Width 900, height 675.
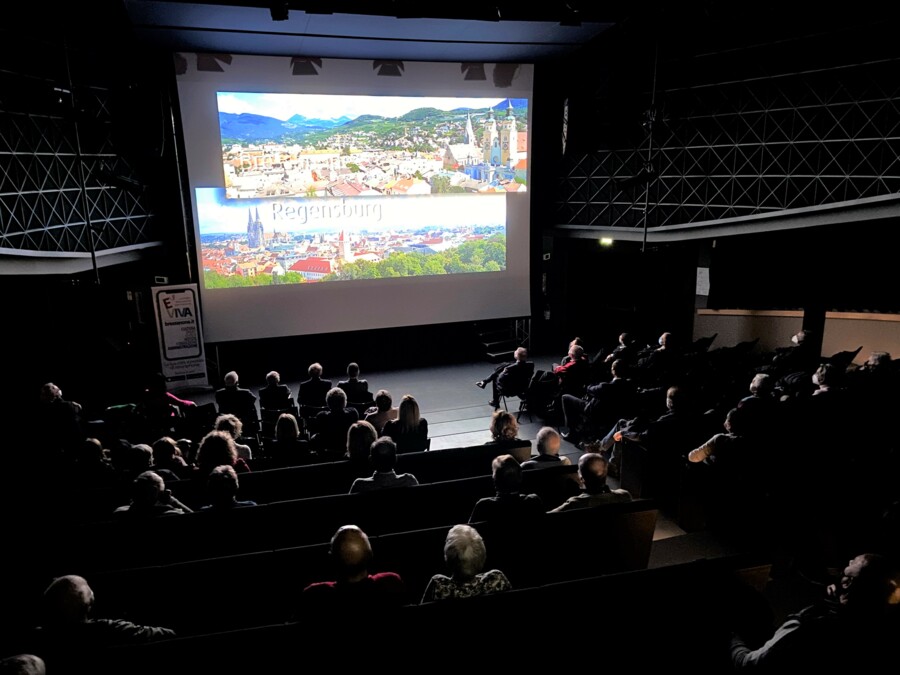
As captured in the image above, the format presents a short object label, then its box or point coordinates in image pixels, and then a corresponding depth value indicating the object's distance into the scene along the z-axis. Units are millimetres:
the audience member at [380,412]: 5871
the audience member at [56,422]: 5688
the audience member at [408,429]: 5539
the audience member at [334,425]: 5680
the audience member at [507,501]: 3535
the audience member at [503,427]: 4852
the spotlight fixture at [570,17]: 7375
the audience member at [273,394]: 6879
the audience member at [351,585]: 2604
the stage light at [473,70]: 10062
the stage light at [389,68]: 9586
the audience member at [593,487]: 3799
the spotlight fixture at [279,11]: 6223
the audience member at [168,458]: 4680
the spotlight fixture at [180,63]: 8641
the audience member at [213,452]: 4379
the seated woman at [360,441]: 4613
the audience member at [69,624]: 2416
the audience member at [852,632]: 2314
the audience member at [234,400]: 6699
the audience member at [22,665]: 2016
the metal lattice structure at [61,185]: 6602
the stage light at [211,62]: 8760
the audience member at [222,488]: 3682
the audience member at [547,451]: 4465
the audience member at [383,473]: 4121
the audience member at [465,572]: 2797
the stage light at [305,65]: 9188
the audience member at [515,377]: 8055
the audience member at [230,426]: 5203
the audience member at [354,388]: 6961
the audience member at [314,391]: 7090
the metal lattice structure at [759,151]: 7160
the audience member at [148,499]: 3645
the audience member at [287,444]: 5148
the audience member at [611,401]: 6586
